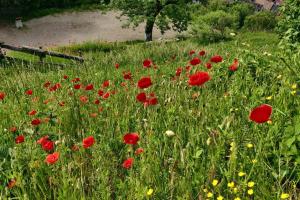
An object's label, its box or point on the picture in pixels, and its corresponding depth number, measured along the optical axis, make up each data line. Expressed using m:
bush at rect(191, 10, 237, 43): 20.25
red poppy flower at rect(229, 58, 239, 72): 4.52
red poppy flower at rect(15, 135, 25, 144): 3.16
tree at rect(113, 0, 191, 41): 23.31
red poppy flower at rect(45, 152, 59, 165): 2.69
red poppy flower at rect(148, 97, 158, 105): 3.48
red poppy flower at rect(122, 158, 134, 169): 2.68
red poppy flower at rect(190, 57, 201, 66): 4.01
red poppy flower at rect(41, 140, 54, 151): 3.01
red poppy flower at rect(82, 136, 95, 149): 2.82
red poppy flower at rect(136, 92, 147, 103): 3.26
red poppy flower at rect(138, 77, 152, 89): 3.33
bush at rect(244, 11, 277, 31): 27.06
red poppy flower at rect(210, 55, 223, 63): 4.15
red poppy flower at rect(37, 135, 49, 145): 3.11
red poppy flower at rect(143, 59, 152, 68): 4.57
